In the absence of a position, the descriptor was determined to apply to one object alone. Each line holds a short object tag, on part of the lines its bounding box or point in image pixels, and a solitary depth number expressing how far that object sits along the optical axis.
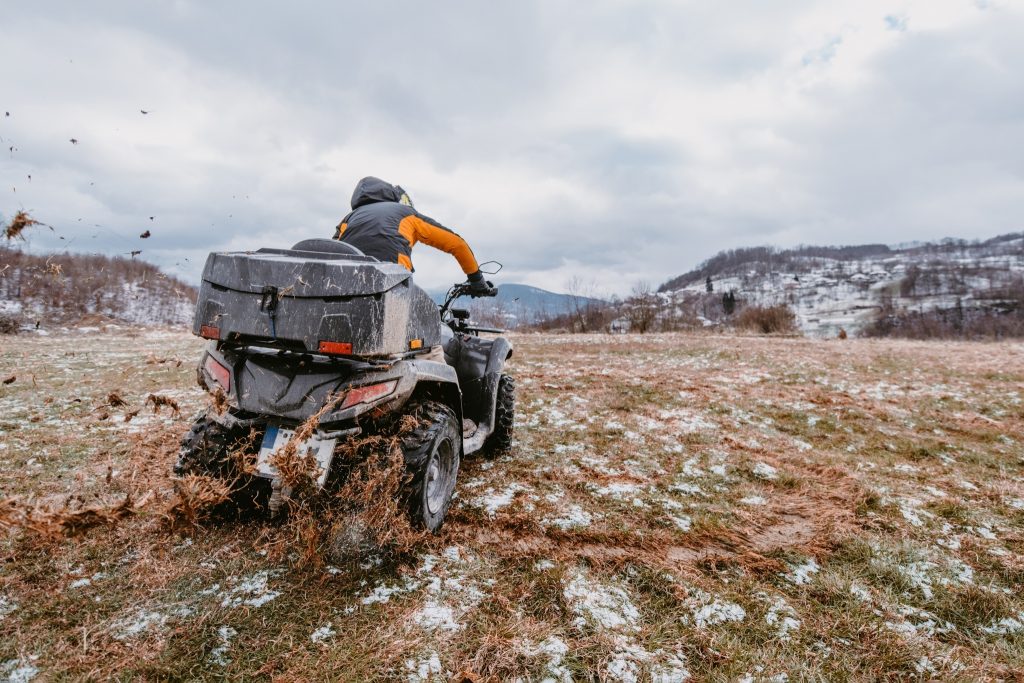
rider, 3.30
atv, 2.31
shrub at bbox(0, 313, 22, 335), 18.14
